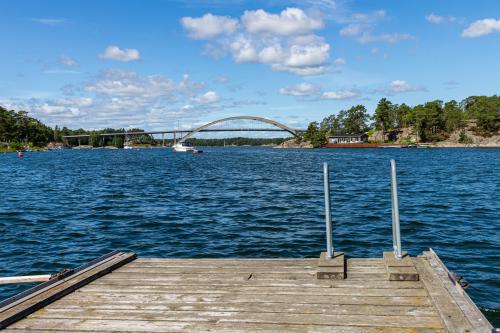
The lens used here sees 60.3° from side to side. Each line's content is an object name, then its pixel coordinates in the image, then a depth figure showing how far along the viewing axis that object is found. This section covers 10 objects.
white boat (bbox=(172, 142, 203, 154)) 188.27
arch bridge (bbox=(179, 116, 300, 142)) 194.68
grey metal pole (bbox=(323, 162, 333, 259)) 7.85
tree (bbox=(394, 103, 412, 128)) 195.38
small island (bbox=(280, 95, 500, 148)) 160.12
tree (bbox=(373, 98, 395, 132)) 182.12
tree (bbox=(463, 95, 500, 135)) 157.00
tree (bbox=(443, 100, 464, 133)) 167.50
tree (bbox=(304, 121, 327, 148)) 196.88
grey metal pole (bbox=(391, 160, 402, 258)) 7.68
